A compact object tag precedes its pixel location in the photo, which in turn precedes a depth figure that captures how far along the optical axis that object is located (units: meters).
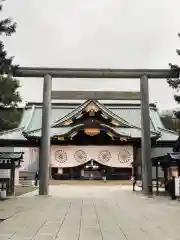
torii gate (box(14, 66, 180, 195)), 12.85
